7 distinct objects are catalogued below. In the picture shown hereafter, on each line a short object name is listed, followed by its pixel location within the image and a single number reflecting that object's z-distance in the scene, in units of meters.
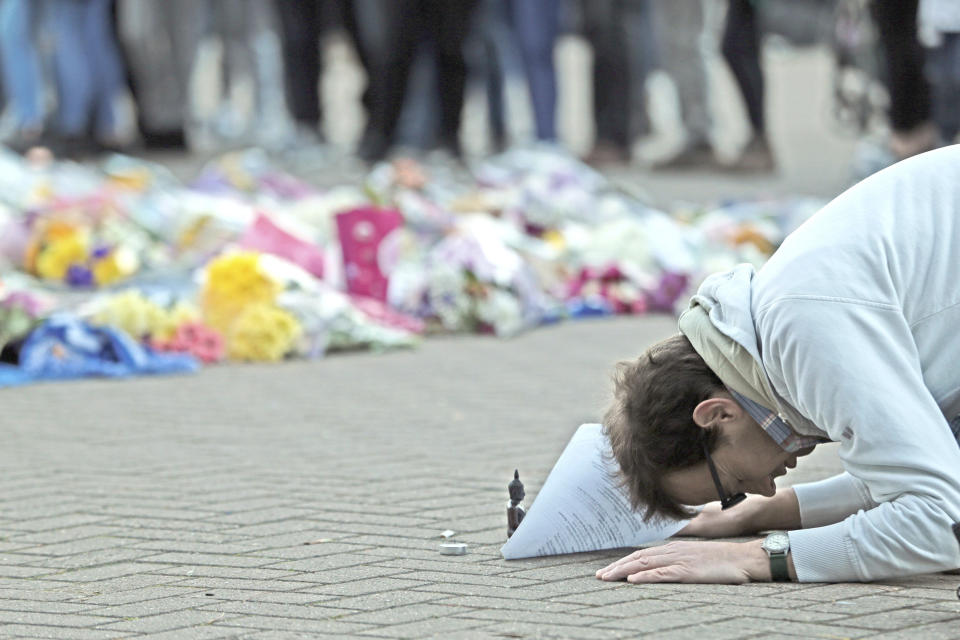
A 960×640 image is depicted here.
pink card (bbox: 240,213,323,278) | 17.67
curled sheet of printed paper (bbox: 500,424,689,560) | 8.20
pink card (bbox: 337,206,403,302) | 17.39
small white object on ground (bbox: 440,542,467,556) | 8.29
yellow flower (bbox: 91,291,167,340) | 15.37
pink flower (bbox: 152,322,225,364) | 15.50
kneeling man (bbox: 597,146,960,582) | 6.66
